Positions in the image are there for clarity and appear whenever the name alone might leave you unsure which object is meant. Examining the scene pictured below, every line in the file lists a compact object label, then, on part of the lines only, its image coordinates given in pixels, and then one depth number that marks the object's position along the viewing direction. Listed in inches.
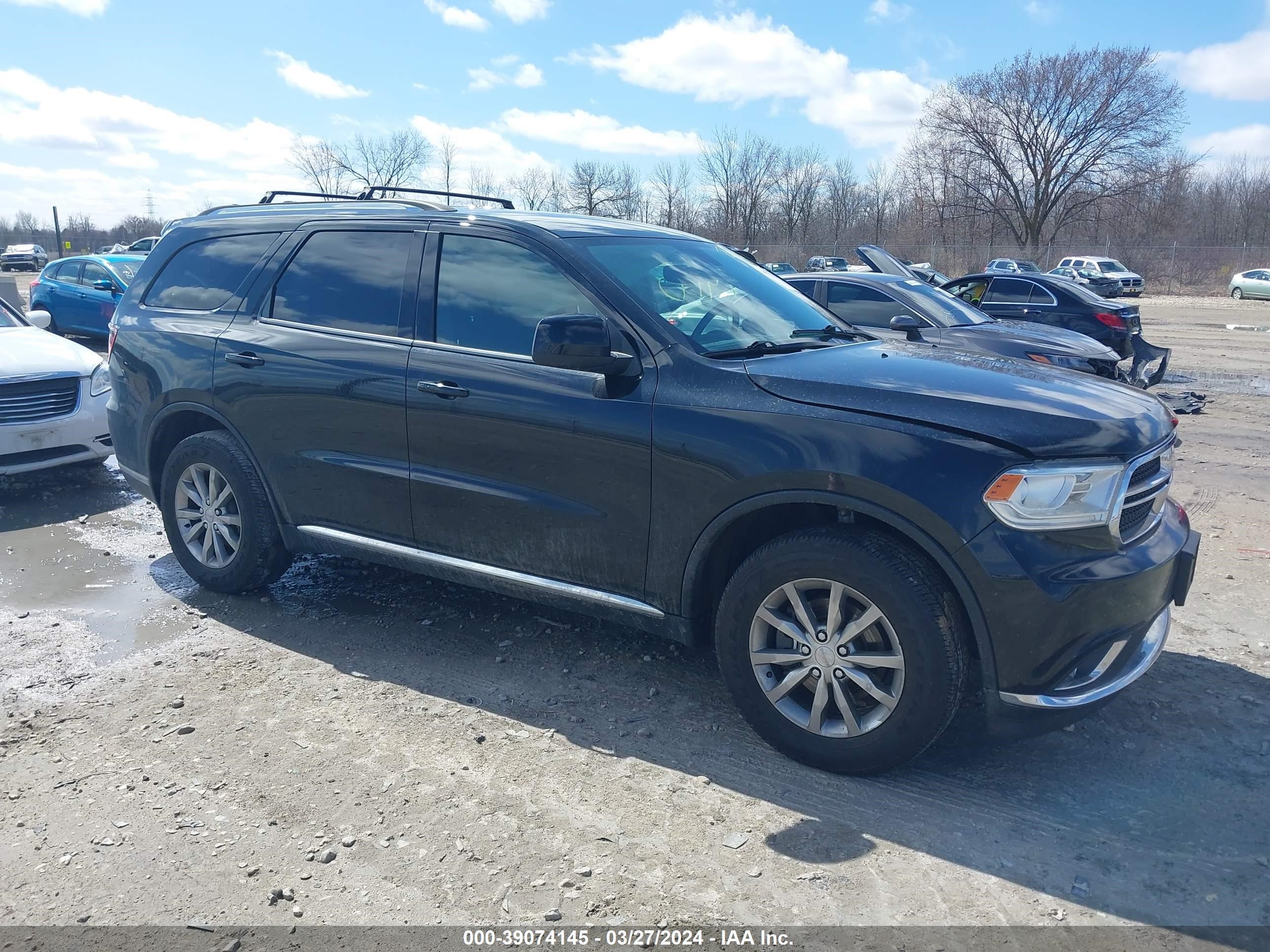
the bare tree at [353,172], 2191.2
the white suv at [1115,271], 1558.8
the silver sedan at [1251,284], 1508.4
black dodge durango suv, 118.5
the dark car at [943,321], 365.7
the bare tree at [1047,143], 1987.0
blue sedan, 649.6
